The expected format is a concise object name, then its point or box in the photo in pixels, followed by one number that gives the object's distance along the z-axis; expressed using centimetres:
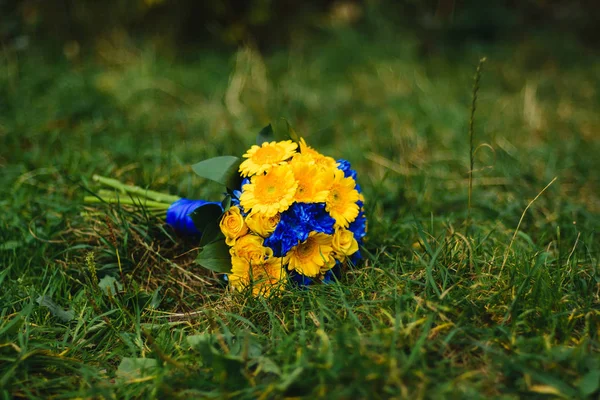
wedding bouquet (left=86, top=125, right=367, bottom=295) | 146
